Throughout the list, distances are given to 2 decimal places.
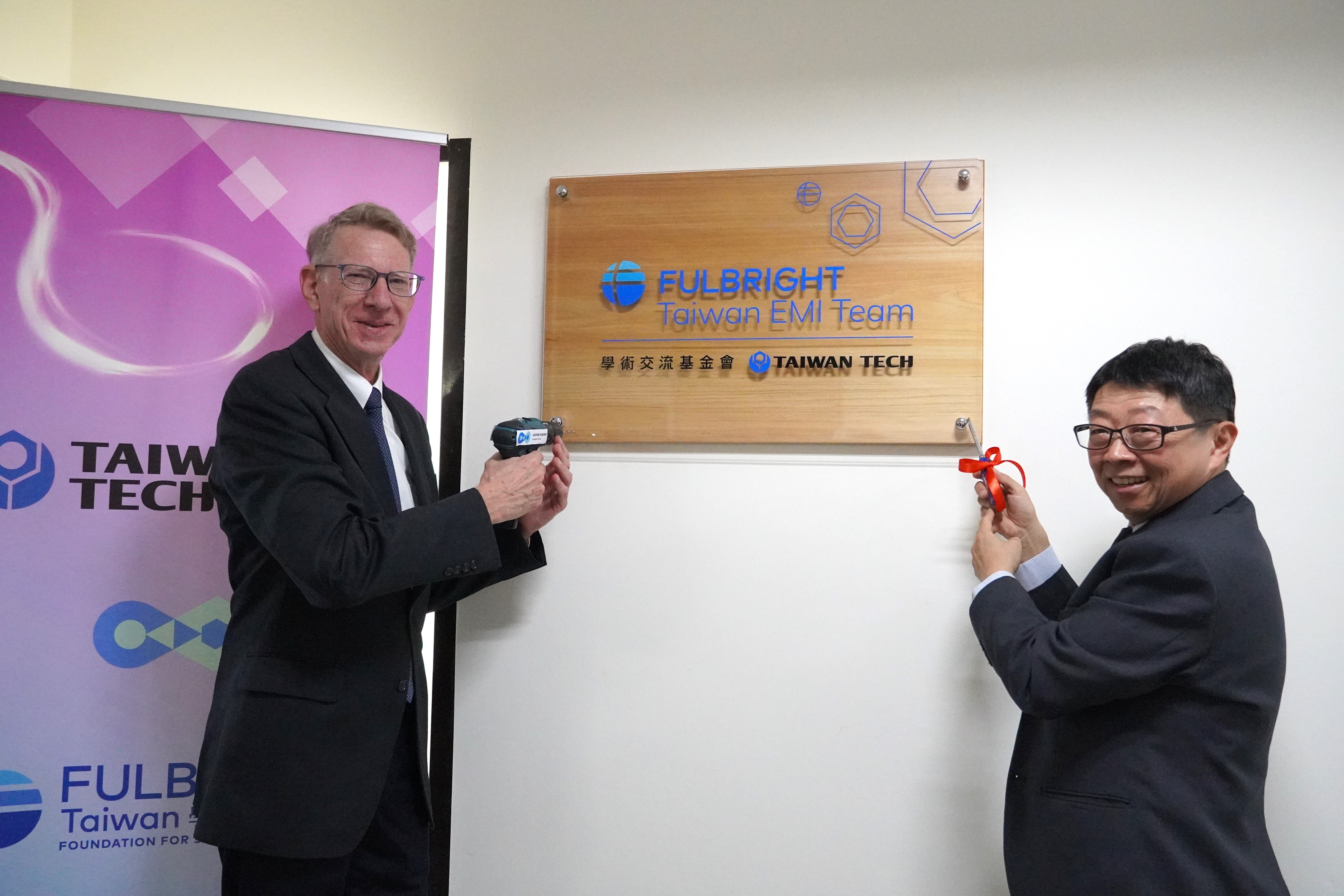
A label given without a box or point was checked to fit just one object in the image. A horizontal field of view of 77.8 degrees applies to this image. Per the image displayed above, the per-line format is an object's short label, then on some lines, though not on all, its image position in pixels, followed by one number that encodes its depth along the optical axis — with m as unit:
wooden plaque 1.91
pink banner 1.84
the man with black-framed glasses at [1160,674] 1.30
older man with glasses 1.38
